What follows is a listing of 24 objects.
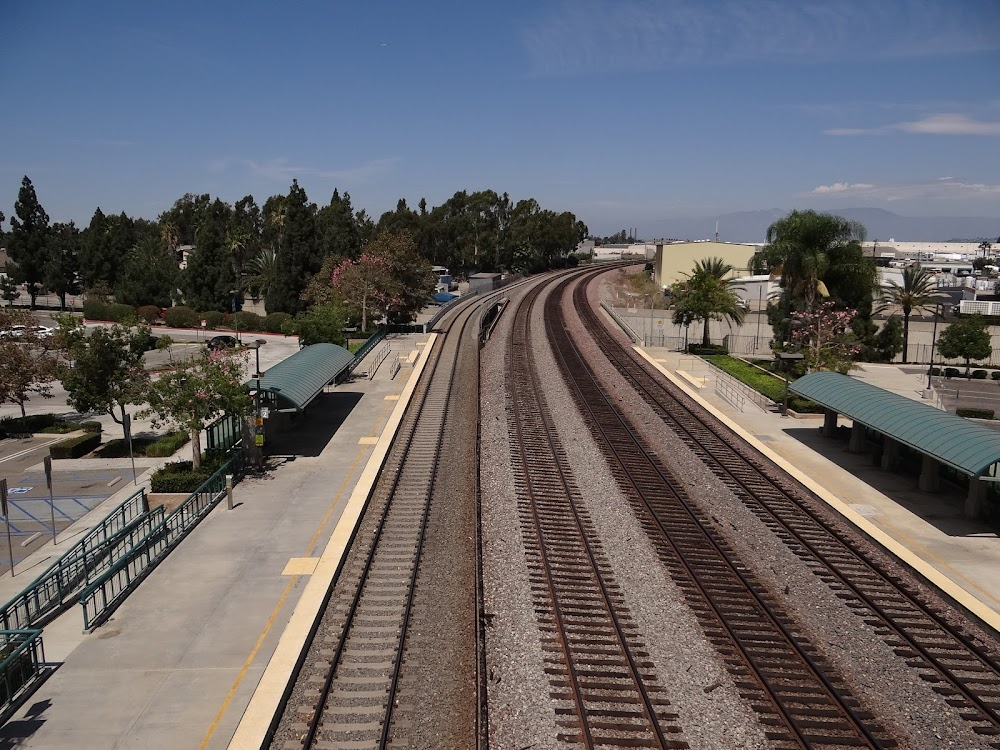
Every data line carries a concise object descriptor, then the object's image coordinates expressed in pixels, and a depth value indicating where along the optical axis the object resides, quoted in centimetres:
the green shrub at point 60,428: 3047
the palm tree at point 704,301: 4866
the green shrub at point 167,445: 2656
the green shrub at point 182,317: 6712
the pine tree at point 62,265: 7812
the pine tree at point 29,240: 7719
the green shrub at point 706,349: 4944
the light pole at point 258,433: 2245
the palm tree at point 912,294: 5088
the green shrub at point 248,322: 6456
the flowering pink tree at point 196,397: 2189
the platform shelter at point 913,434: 1836
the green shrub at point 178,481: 2083
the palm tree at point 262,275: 7456
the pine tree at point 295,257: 6681
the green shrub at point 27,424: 3049
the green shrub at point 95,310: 7069
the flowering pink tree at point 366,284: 5397
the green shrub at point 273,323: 6462
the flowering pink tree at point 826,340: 3612
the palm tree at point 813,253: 4831
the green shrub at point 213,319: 6619
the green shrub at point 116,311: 6919
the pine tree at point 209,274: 6962
